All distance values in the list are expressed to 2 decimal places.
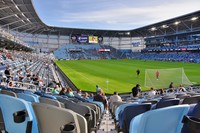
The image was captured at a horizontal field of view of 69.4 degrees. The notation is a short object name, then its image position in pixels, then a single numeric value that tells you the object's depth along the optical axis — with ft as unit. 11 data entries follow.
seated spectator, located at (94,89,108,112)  21.10
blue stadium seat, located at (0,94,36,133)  5.17
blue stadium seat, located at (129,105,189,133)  4.57
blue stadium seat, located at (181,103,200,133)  5.96
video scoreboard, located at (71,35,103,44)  205.98
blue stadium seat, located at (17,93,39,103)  8.37
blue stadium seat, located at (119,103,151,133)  7.93
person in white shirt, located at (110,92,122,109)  21.80
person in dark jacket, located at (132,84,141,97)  30.34
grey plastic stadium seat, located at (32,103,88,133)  4.46
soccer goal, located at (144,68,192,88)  50.59
